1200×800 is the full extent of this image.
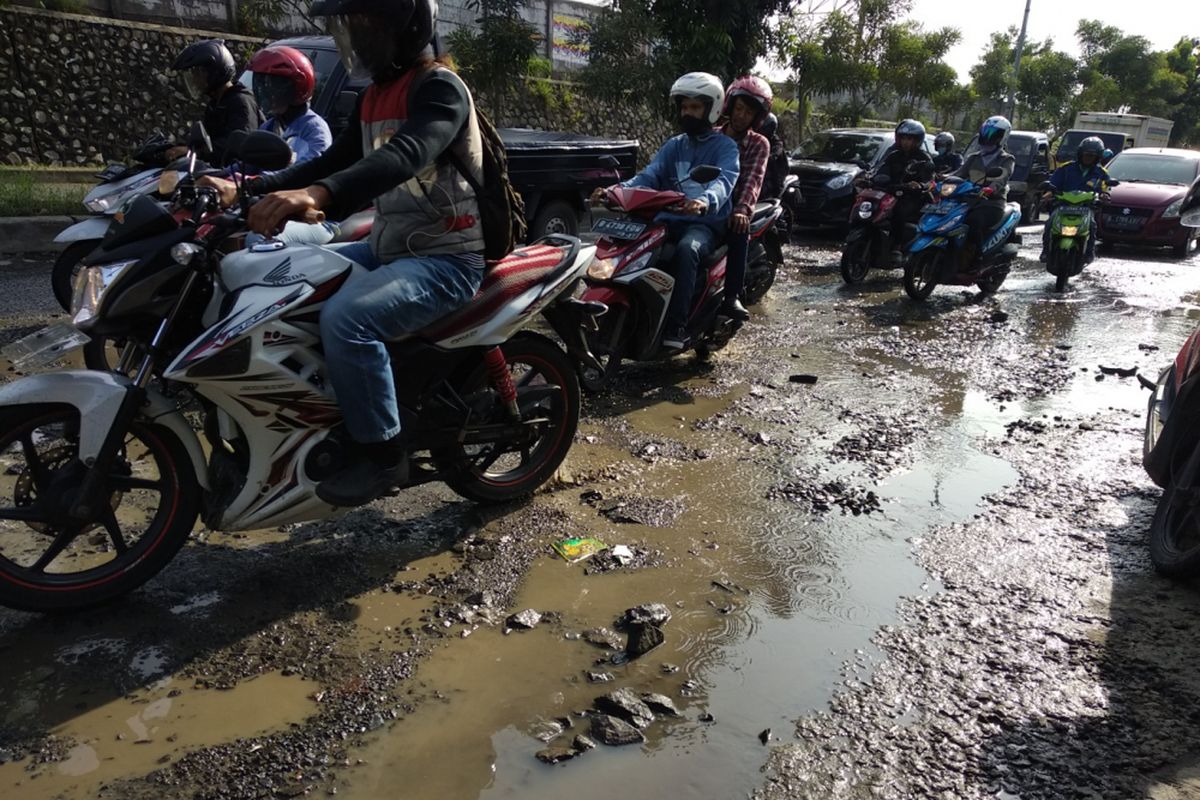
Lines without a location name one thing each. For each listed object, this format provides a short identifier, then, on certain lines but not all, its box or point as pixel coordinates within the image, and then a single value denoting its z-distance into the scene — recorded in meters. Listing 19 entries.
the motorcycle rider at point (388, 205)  2.56
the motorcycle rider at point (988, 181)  9.03
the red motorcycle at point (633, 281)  5.39
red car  13.05
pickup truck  7.47
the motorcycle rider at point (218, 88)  5.27
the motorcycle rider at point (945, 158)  11.15
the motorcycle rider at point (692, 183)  5.55
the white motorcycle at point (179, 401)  2.71
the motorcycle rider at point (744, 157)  6.07
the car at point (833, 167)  13.05
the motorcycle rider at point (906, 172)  9.70
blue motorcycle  8.88
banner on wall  18.19
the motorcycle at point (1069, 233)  9.86
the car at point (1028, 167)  18.20
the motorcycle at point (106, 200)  5.35
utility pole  31.80
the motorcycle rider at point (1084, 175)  10.09
